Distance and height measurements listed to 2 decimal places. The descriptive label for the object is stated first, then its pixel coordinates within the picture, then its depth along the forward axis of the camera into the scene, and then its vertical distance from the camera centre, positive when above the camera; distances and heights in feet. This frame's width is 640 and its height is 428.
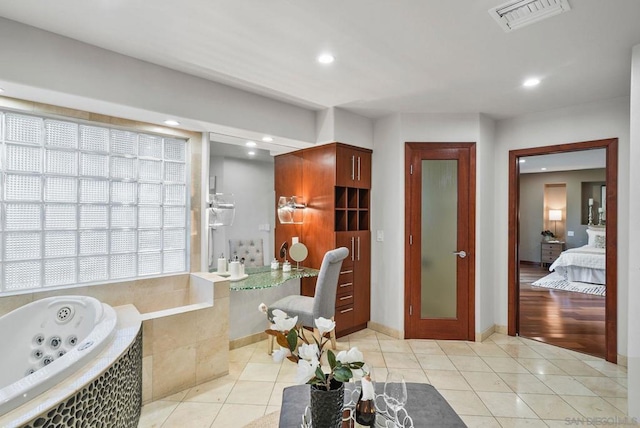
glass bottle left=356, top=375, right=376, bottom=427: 4.27 -2.60
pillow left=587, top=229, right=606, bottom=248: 22.56 -1.21
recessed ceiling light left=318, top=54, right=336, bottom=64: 7.67 +3.75
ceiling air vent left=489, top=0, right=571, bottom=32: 5.74 +3.75
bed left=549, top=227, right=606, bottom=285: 19.90 -2.92
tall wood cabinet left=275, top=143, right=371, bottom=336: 11.78 +0.06
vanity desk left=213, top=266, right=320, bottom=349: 10.85 -3.03
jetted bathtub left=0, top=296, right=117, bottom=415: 6.15 -2.39
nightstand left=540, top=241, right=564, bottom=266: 25.66 -2.70
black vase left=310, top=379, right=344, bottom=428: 4.09 -2.41
